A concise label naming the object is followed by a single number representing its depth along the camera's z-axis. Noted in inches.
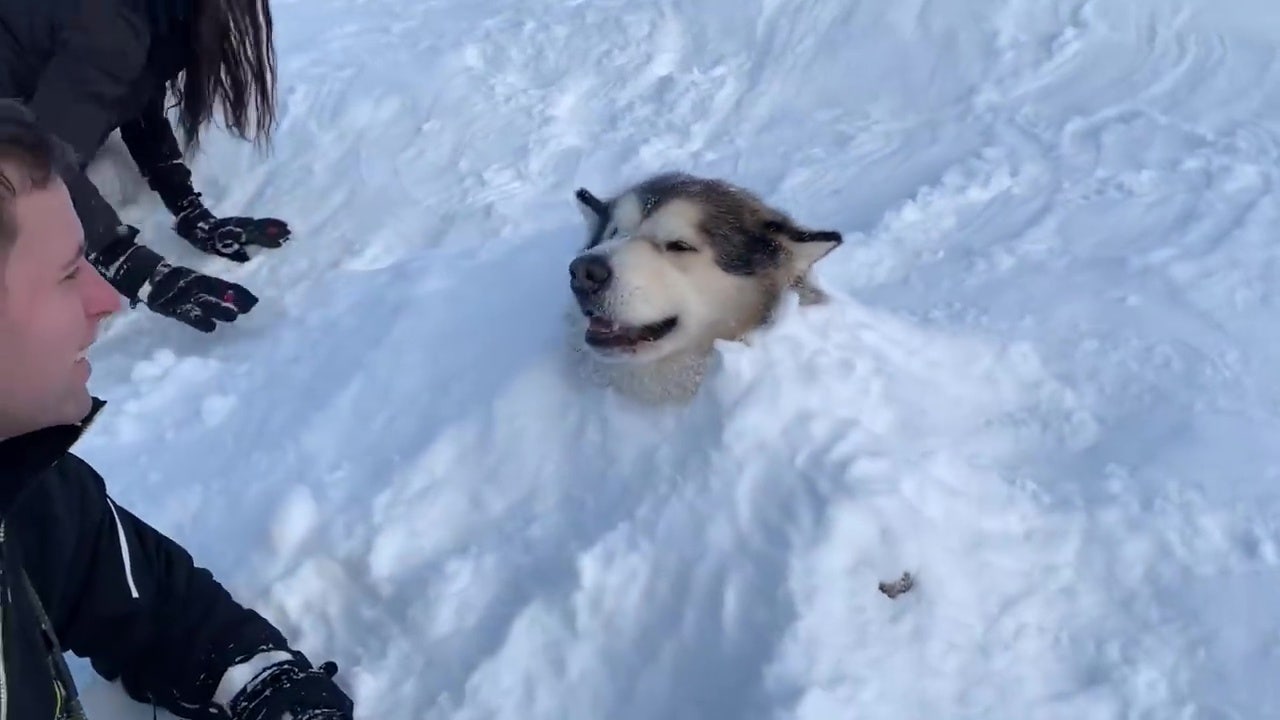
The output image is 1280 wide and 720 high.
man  62.0
